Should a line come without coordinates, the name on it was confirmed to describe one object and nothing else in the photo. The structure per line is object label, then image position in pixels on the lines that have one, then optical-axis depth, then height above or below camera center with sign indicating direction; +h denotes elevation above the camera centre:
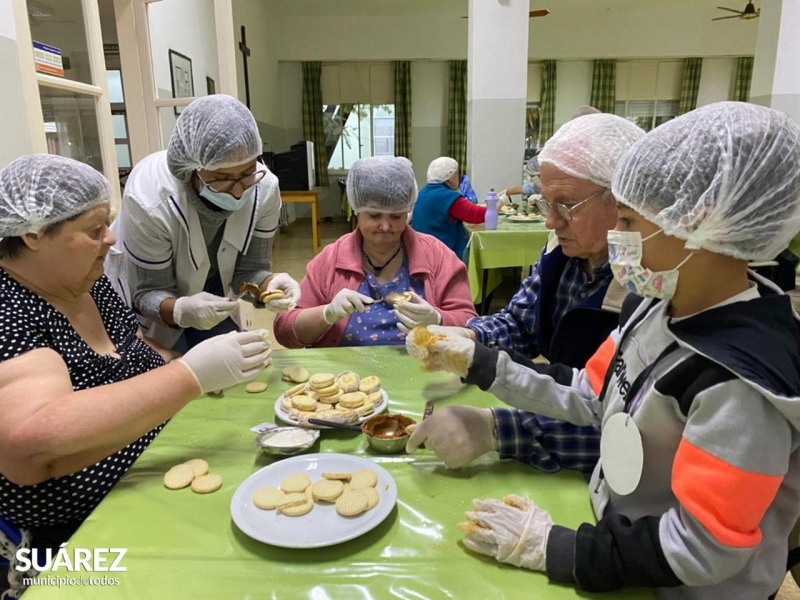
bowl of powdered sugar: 1.20 -0.63
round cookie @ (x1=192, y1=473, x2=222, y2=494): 1.08 -0.64
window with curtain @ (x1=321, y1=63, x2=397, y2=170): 11.31 +0.85
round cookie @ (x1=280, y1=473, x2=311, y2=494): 1.06 -0.63
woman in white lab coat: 1.87 -0.25
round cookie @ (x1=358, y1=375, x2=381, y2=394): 1.49 -0.62
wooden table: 7.57 -0.62
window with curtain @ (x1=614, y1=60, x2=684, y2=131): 11.20 +1.21
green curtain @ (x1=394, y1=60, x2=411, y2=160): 11.09 +0.87
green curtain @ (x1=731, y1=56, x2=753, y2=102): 10.98 +1.39
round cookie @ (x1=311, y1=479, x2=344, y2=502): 1.04 -0.63
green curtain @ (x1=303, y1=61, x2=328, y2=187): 11.12 +0.77
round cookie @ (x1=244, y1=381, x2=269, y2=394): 1.56 -0.65
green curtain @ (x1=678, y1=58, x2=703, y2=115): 10.97 +1.30
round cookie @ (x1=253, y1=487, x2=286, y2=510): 1.02 -0.63
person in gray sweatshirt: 0.74 -0.34
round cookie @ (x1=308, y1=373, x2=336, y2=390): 1.49 -0.61
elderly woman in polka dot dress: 1.05 -0.46
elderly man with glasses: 1.42 -0.21
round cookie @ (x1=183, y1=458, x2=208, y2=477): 1.14 -0.64
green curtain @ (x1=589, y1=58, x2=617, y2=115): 10.98 +1.29
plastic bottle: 4.20 -0.46
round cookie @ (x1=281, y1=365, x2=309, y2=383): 1.62 -0.65
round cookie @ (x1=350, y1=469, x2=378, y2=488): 1.07 -0.63
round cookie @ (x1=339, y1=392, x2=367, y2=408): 1.40 -0.62
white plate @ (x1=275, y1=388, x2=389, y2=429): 1.35 -0.64
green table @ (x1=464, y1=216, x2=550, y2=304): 4.16 -0.71
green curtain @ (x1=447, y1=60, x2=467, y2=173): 11.08 +0.80
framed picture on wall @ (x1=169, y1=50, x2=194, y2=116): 4.94 +0.72
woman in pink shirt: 2.05 -0.46
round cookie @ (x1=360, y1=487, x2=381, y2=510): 1.01 -0.63
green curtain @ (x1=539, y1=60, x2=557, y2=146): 10.98 +0.96
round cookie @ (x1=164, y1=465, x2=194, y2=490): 1.10 -0.64
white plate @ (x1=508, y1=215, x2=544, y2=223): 4.71 -0.57
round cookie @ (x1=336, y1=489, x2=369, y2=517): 0.99 -0.63
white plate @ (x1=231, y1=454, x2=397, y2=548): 0.93 -0.64
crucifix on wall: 7.22 +1.30
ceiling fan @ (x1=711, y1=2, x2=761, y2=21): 7.13 +1.76
